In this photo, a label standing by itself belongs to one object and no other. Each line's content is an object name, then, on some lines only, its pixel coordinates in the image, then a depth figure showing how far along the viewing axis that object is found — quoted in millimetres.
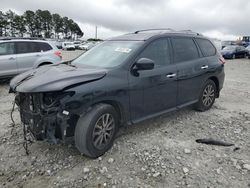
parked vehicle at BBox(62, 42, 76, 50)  32652
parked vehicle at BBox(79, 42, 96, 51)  35304
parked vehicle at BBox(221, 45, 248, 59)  18392
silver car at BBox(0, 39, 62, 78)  6199
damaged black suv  2406
